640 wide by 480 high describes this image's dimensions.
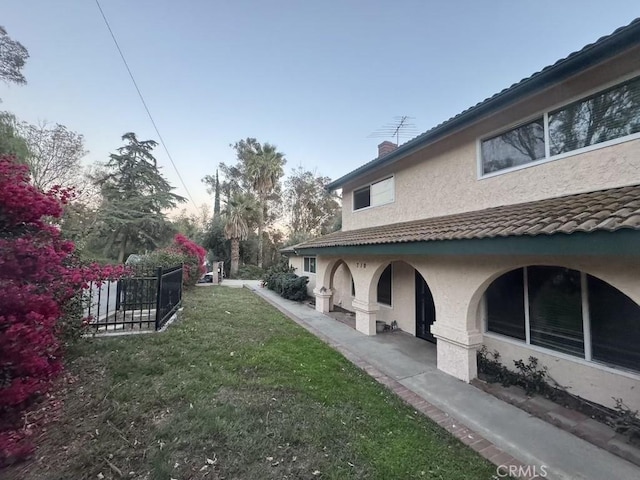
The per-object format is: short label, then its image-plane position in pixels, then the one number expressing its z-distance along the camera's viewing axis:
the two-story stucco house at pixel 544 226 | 4.13
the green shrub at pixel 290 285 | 16.16
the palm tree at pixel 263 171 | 29.72
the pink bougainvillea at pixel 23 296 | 3.27
